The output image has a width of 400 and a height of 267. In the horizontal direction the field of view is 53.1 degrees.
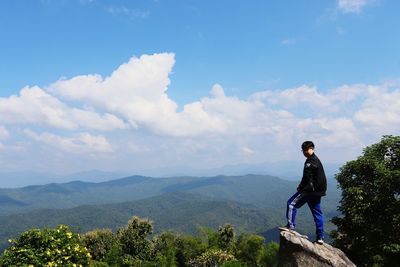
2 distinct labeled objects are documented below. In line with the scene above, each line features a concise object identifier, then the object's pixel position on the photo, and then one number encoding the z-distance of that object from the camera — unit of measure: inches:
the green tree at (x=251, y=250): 2094.0
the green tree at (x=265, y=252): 1770.1
